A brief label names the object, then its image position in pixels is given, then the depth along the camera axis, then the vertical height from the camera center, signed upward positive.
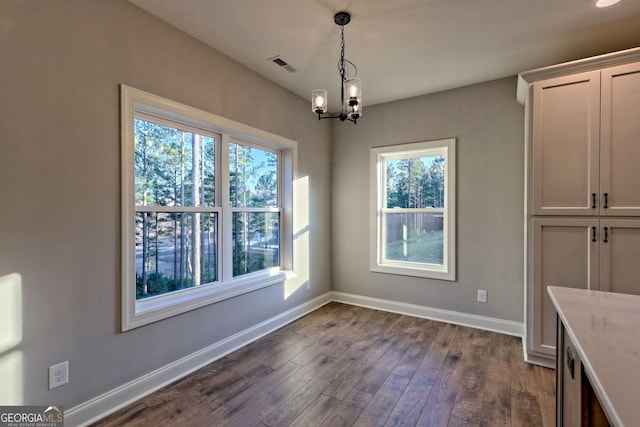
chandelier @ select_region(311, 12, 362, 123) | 1.99 +0.78
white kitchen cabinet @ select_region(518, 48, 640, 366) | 2.19 +0.22
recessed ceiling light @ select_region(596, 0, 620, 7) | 1.98 +1.40
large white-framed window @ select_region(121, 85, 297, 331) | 2.07 +0.04
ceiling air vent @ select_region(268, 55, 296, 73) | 2.74 +1.41
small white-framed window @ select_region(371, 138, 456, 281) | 3.51 +0.04
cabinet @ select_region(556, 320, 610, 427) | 0.97 -0.65
